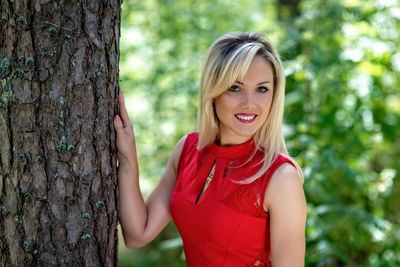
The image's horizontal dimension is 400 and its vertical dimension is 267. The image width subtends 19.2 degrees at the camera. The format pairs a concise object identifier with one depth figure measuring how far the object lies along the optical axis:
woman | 2.41
